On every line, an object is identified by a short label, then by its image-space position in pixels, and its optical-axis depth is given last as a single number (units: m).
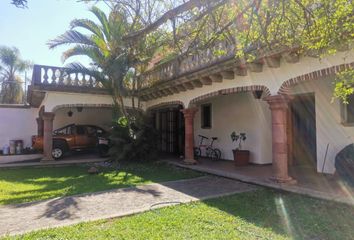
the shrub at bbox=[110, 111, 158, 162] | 12.67
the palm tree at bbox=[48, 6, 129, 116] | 12.57
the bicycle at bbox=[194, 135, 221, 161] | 13.31
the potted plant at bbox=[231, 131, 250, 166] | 11.09
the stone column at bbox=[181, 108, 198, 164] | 11.91
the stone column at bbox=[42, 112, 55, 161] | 13.28
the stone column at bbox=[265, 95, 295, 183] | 7.68
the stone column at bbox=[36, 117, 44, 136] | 17.27
